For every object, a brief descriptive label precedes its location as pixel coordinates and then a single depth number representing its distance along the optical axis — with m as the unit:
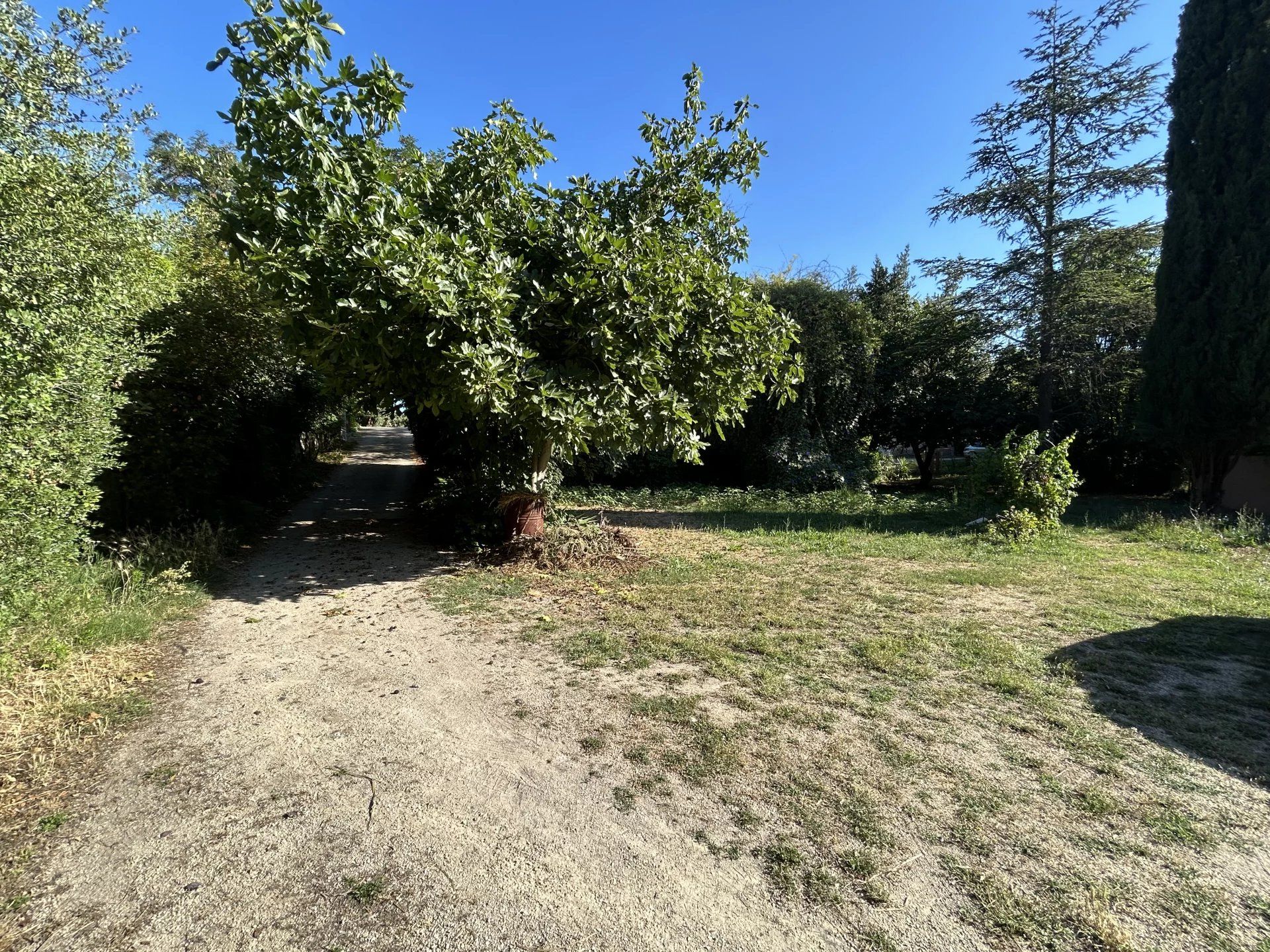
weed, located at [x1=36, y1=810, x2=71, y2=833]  2.39
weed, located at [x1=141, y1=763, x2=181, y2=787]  2.74
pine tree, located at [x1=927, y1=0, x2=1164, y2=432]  13.98
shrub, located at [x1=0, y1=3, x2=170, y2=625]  3.46
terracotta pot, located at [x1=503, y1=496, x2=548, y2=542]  7.20
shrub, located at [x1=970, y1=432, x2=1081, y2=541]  8.31
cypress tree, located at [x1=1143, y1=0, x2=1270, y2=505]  9.84
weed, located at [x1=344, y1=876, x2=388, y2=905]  2.04
